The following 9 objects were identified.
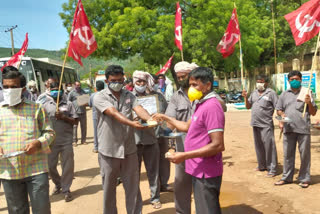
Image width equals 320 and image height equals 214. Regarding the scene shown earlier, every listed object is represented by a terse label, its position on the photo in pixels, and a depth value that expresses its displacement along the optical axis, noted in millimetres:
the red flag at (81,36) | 5559
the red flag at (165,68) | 11203
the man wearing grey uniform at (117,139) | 3624
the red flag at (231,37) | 7781
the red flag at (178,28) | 8672
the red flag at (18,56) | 8828
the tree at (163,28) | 17969
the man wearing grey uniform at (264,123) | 5922
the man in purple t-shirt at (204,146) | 2643
